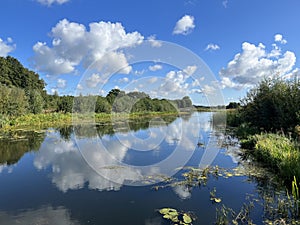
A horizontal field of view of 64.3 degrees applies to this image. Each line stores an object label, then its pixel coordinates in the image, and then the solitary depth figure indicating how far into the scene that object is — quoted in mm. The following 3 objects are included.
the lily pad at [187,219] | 4855
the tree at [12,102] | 24719
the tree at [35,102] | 31172
